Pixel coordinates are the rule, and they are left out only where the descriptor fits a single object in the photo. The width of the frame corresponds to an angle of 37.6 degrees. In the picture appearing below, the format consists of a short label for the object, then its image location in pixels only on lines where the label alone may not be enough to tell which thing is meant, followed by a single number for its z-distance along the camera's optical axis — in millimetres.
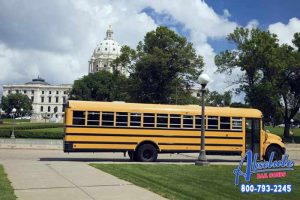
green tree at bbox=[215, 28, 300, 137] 52250
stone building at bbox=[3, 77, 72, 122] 191500
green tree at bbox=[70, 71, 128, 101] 115250
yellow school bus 19953
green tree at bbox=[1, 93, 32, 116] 162150
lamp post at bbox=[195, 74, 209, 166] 18669
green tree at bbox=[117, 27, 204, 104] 58188
